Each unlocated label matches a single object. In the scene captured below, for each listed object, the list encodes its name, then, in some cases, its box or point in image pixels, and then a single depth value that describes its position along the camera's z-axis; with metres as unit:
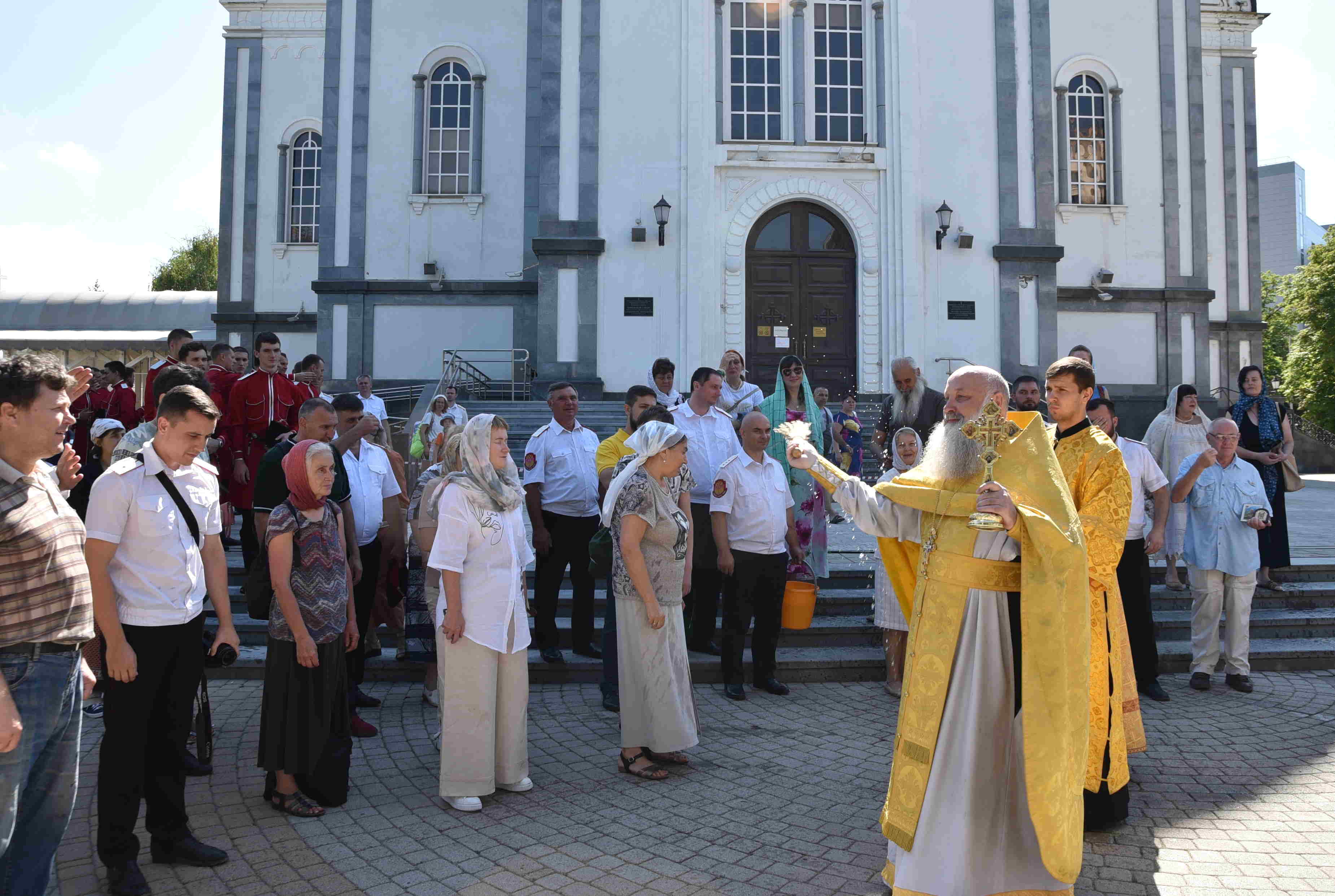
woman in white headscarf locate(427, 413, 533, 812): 4.90
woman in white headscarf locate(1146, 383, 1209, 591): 9.02
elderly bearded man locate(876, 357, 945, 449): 8.10
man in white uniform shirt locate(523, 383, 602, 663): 7.39
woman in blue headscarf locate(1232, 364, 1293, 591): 8.80
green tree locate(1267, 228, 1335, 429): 34.09
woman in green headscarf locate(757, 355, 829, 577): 8.15
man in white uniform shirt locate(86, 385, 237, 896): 3.94
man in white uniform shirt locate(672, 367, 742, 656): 7.37
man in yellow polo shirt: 7.27
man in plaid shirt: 2.98
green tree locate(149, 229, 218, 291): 49.62
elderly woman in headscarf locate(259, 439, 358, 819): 4.76
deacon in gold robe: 4.64
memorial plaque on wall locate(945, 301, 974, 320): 17.50
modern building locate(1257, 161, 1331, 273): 111.12
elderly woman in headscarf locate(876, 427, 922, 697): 6.85
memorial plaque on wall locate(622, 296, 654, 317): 17.12
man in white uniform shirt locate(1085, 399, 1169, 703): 6.86
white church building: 17.08
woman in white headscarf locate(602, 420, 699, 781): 5.36
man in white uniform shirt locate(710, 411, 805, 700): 6.77
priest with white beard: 3.62
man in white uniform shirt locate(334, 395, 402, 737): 6.44
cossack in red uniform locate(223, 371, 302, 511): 8.45
